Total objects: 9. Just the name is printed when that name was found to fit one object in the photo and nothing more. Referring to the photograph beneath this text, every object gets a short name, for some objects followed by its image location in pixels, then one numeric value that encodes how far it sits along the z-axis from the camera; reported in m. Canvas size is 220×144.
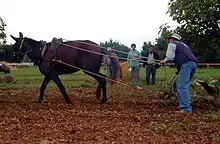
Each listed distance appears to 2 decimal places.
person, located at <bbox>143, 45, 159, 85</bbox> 11.43
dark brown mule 6.87
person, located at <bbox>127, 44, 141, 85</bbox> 11.50
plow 6.26
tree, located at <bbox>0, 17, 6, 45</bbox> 15.09
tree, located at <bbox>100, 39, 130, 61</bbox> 46.77
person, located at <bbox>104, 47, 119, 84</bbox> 7.44
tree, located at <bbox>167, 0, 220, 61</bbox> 9.16
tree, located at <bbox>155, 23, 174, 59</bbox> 10.06
